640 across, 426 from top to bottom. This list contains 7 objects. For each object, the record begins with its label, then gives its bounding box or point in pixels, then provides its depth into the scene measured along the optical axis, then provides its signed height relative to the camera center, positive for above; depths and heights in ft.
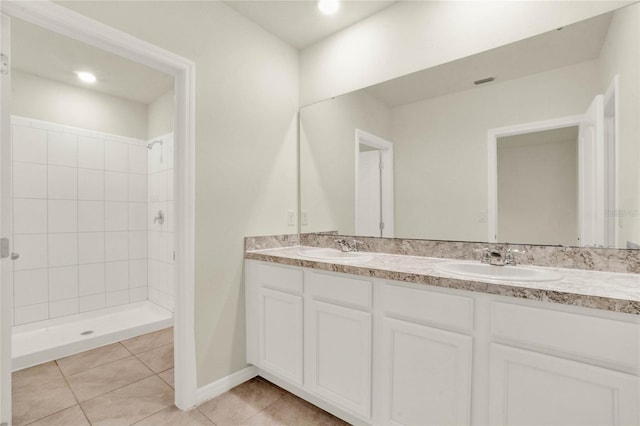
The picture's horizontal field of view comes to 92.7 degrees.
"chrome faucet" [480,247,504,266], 5.08 -0.78
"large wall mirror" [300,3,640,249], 4.47 +1.21
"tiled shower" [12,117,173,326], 9.41 -0.28
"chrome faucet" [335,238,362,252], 7.21 -0.79
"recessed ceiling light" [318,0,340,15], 6.43 +4.43
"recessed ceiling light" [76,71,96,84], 9.48 +4.33
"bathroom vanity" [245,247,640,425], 3.20 -1.74
